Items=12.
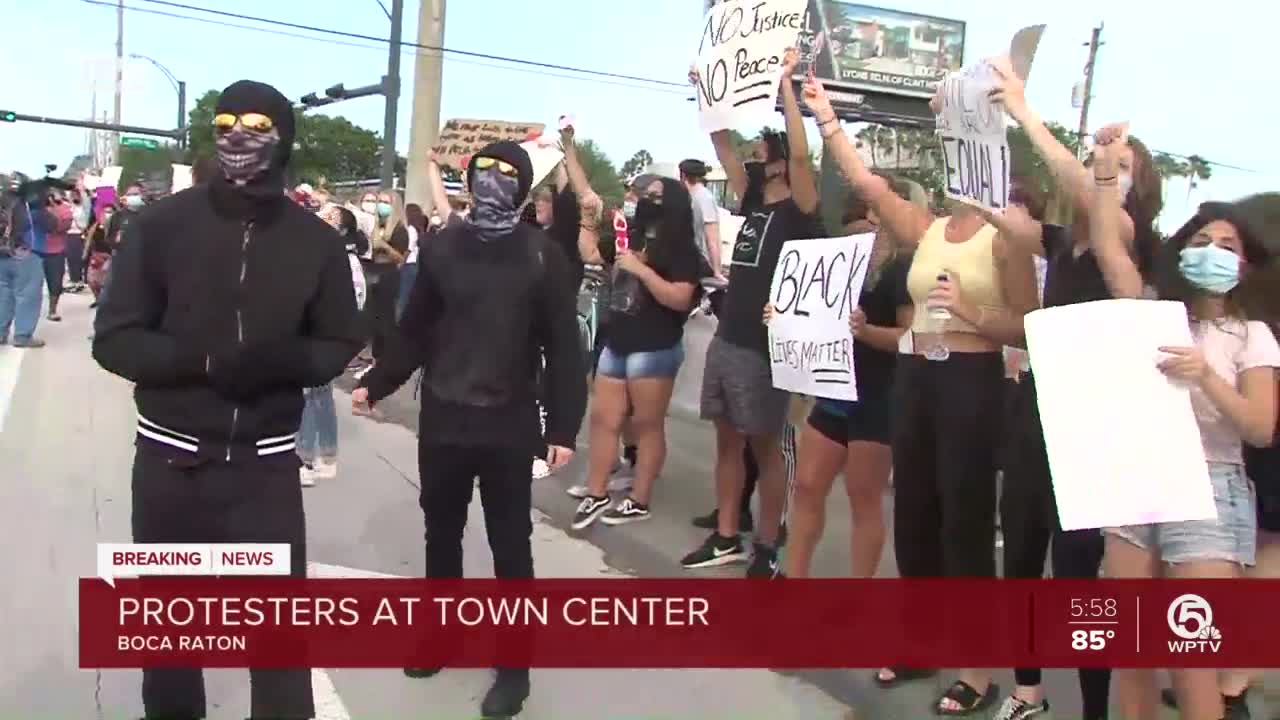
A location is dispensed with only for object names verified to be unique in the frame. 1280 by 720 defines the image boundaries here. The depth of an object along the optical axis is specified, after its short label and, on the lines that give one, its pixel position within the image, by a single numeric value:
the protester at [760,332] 4.96
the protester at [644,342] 5.80
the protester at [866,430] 4.43
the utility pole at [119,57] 55.78
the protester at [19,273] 11.98
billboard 39.12
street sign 55.12
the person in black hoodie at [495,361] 3.90
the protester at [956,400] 3.80
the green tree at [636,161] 64.94
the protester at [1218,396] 3.16
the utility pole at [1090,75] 34.52
